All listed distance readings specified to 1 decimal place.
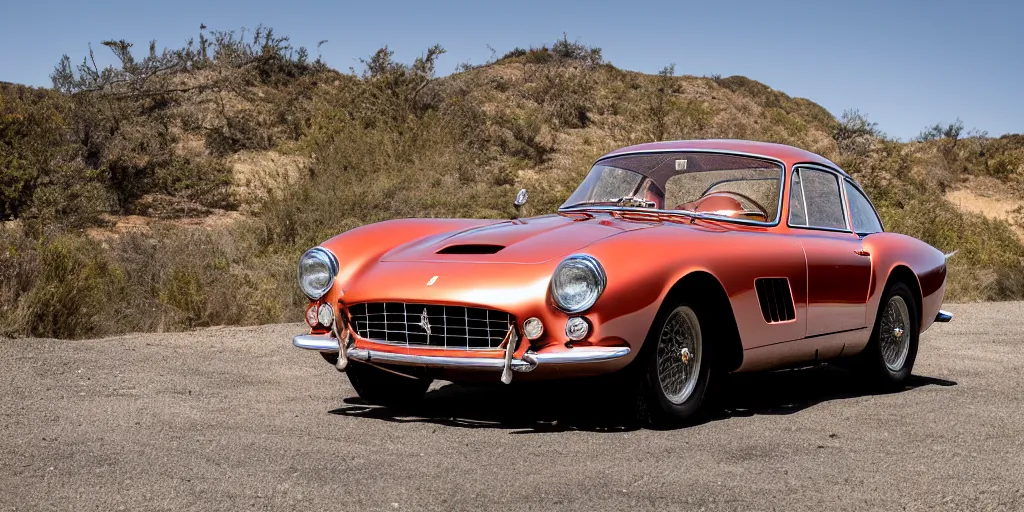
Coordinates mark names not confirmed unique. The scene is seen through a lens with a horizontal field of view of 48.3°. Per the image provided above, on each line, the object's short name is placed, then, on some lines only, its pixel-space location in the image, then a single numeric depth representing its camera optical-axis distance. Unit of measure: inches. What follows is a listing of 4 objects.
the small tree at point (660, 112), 906.1
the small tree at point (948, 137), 1382.9
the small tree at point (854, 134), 1193.8
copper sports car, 205.9
